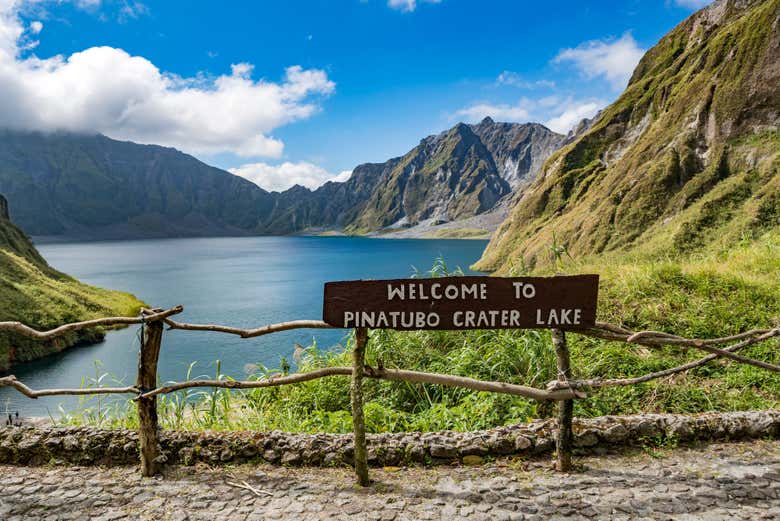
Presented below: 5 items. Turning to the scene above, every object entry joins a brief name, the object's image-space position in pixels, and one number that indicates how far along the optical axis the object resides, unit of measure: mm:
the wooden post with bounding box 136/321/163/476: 3783
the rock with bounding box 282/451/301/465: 3993
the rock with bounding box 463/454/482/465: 3977
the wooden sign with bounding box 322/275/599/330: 3660
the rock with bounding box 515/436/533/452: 4051
